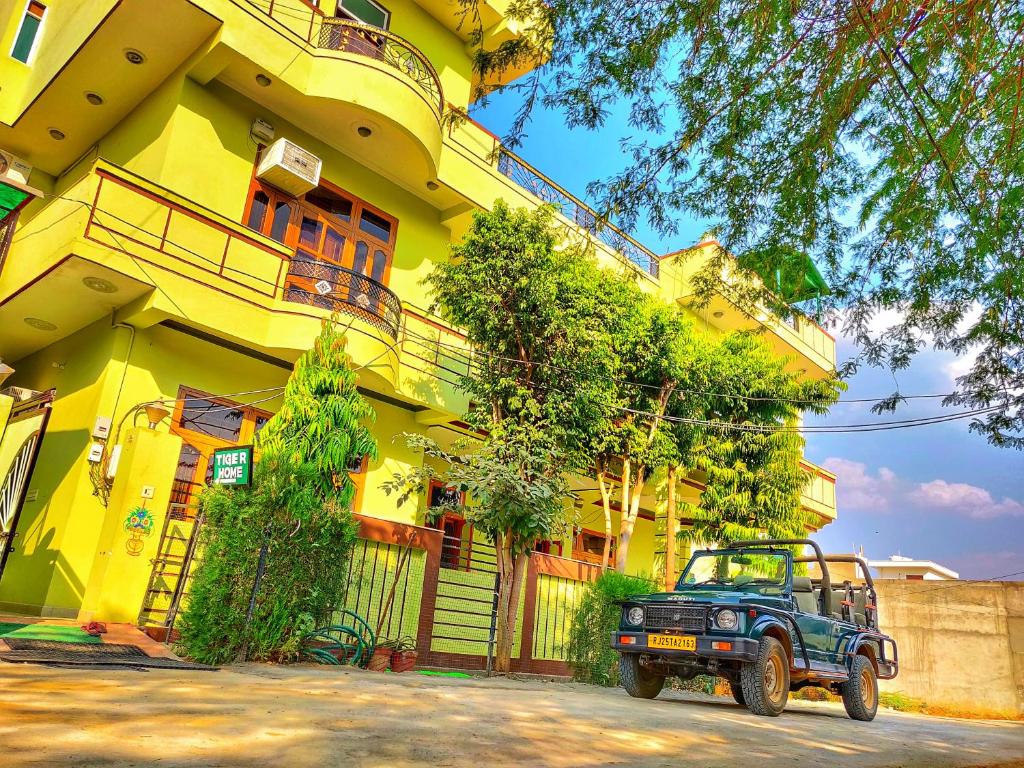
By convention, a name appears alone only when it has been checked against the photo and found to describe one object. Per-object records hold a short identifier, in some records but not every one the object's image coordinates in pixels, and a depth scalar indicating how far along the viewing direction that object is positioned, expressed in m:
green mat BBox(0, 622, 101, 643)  7.43
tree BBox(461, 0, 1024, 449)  6.20
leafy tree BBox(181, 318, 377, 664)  7.43
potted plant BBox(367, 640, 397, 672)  8.92
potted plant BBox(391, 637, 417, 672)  9.09
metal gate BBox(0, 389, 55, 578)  8.66
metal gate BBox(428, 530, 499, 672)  10.87
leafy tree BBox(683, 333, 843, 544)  16.64
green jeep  7.89
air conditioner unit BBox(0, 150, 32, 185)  13.67
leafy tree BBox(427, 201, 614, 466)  11.75
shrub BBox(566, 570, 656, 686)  11.23
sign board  7.89
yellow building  10.53
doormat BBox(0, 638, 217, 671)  5.74
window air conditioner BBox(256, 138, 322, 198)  12.81
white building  36.78
